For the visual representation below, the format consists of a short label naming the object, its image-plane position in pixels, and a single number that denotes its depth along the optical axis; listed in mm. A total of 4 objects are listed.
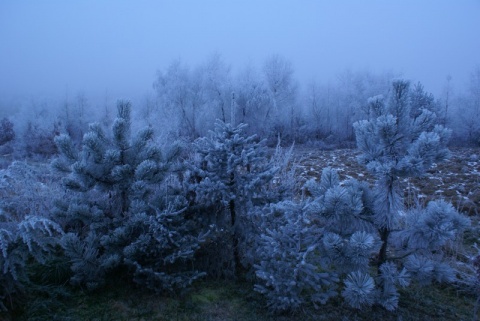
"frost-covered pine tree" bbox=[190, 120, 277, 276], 3580
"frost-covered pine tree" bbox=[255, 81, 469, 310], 2742
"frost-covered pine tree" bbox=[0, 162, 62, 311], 2520
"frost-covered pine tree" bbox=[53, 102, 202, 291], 3396
